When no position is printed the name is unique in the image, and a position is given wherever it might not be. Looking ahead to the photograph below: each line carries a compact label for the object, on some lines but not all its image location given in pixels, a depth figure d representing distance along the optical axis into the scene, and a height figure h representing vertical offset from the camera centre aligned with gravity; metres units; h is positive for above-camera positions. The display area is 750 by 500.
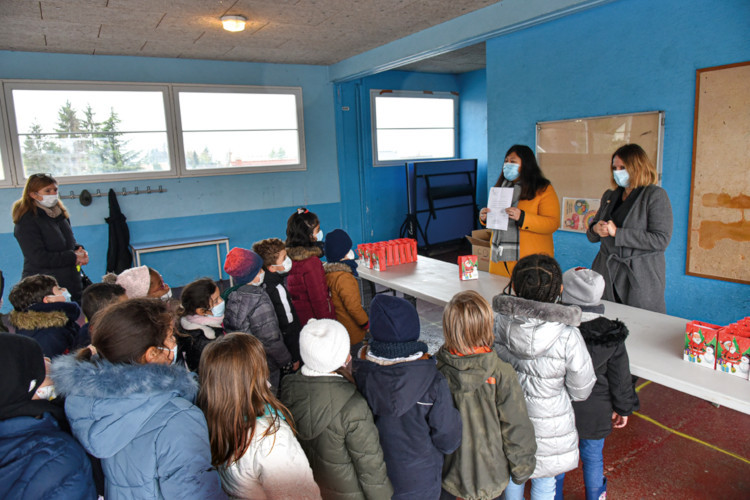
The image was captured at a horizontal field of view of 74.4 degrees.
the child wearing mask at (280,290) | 2.44 -0.54
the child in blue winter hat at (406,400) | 1.50 -0.69
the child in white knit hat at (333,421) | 1.46 -0.71
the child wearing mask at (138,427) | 1.22 -0.60
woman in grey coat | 2.46 -0.35
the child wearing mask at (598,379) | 1.75 -0.76
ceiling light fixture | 4.27 +1.37
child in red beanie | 2.26 -0.57
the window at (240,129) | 6.25 +0.69
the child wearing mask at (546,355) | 1.65 -0.63
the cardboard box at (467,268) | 3.15 -0.61
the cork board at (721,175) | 3.13 -0.08
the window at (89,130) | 5.44 +0.66
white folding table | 1.64 -0.72
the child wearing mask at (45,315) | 2.10 -0.54
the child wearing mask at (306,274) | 2.68 -0.51
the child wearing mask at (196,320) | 2.13 -0.59
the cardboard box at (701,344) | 1.75 -0.65
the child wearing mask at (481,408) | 1.61 -0.78
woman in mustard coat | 3.02 -0.26
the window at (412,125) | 7.82 +0.81
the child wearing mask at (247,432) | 1.36 -0.69
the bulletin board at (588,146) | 3.64 +0.17
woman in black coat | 3.48 -0.30
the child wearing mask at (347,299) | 2.83 -0.69
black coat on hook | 5.75 -0.63
